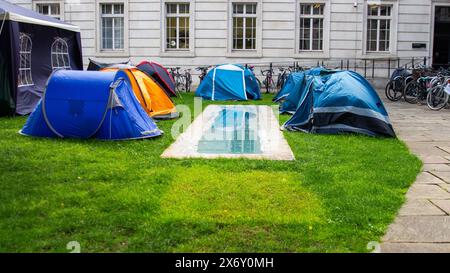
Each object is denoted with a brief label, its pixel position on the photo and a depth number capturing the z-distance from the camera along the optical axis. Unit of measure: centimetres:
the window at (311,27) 2538
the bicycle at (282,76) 2274
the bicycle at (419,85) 1828
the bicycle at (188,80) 2289
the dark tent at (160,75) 1862
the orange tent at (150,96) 1327
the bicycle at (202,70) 2318
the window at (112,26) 2589
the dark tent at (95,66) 1819
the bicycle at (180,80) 2296
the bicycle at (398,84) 1945
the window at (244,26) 2542
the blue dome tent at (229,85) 1902
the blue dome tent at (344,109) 1067
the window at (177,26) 2561
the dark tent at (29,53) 1311
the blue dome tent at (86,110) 966
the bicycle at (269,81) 2320
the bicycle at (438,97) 1665
